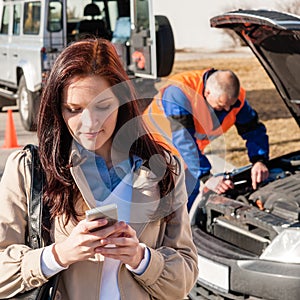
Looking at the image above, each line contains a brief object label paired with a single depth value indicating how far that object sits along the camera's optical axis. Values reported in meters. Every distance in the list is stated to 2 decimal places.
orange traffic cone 10.23
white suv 11.16
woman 1.86
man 4.18
